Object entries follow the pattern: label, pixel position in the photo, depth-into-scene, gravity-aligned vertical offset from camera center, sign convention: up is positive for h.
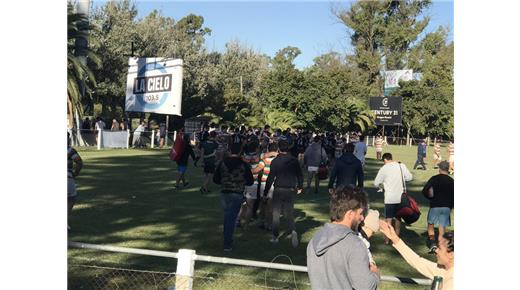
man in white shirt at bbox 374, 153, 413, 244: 9.86 -0.78
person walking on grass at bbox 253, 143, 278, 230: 10.55 -0.98
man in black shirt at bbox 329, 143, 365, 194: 11.22 -0.67
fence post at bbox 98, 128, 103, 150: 29.41 -0.18
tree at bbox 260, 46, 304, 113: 51.78 +4.15
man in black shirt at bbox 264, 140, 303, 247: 9.73 -0.78
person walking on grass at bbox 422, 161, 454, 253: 9.46 -0.99
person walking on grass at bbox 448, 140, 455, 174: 22.29 -0.48
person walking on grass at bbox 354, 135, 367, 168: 20.16 -0.40
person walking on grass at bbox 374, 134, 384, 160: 32.59 -0.59
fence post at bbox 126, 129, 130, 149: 30.92 -0.13
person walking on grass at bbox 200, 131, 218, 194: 15.32 -0.58
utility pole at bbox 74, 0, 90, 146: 26.53 +4.40
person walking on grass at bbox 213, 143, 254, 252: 9.09 -0.77
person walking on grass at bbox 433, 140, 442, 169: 30.50 -0.82
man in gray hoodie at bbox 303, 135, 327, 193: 16.20 -0.56
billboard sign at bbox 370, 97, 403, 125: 55.84 +2.65
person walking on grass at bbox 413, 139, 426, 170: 26.90 -0.75
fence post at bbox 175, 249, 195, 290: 5.35 -1.24
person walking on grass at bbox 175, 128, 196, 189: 15.65 -0.58
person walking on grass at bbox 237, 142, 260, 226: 10.72 -1.03
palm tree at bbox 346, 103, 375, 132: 57.25 +1.84
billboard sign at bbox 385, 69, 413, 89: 61.47 +6.29
